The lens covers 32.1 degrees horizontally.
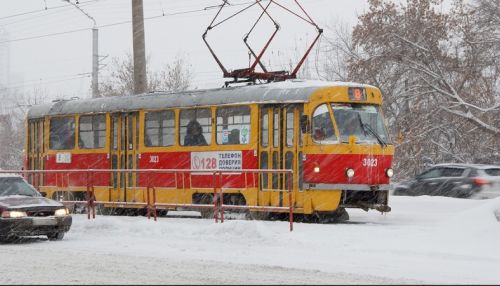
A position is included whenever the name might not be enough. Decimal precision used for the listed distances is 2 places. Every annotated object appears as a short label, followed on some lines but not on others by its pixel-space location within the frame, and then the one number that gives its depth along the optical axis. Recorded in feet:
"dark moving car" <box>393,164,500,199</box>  86.43
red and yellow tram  62.64
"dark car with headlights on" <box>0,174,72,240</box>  54.03
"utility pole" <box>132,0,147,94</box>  85.81
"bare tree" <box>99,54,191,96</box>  207.92
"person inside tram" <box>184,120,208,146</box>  69.77
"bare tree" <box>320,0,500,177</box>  121.49
